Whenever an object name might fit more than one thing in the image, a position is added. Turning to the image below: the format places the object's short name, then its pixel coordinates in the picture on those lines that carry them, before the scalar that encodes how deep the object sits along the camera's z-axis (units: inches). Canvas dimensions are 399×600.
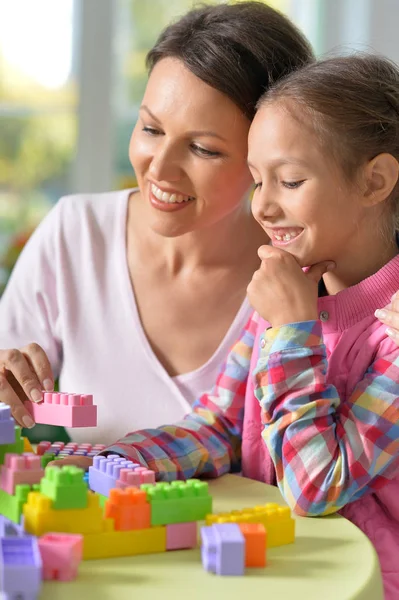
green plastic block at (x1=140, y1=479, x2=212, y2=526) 47.0
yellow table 44.1
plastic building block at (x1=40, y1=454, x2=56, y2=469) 54.1
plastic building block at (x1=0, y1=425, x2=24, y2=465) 49.5
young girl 51.9
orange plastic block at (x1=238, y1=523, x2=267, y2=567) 46.0
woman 62.7
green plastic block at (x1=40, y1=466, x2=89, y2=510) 46.2
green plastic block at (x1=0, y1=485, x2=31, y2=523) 47.2
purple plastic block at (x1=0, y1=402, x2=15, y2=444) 47.5
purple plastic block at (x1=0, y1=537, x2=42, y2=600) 42.7
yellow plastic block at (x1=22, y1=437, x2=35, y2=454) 53.0
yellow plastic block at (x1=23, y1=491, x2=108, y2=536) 46.3
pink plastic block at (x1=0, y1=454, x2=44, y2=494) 47.8
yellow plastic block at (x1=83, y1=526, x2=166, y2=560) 46.3
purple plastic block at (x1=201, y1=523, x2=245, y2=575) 45.3
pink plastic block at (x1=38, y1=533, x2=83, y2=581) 44.4
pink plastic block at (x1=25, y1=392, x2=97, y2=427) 50.6
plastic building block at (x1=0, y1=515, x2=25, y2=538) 45.1
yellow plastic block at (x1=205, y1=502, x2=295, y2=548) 47.8
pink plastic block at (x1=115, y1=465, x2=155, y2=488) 48.7
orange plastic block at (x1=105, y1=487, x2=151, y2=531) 46.7
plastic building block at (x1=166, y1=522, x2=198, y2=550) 47.2
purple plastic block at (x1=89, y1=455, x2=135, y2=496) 49.7
